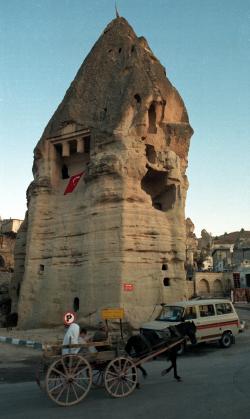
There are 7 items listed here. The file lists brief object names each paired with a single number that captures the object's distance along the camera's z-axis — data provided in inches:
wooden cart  273.9
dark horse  327.6
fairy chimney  748.6
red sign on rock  718.8
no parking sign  466.9
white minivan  522.3
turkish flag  885.2
